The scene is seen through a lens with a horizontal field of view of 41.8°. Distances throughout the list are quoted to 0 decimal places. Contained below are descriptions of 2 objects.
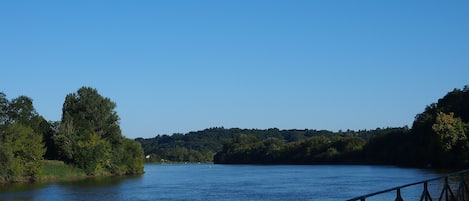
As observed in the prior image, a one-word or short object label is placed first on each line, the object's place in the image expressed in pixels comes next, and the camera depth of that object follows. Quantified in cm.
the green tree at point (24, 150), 8544
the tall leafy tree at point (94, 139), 10362
